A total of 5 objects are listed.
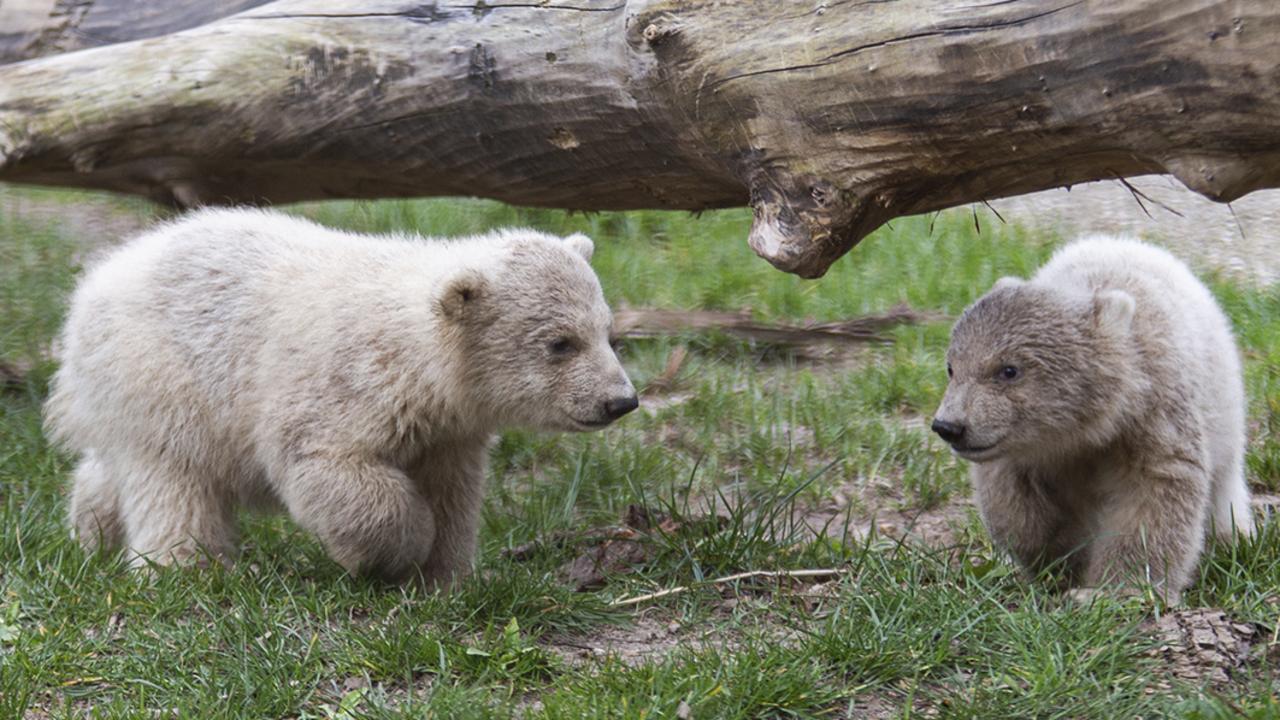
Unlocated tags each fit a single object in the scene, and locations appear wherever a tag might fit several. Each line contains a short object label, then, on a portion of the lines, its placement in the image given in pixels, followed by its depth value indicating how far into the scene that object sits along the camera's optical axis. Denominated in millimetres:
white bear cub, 11805
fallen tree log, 9586
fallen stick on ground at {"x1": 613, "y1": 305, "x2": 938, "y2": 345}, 18391
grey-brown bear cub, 11125
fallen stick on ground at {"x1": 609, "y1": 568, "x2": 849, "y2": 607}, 11523
